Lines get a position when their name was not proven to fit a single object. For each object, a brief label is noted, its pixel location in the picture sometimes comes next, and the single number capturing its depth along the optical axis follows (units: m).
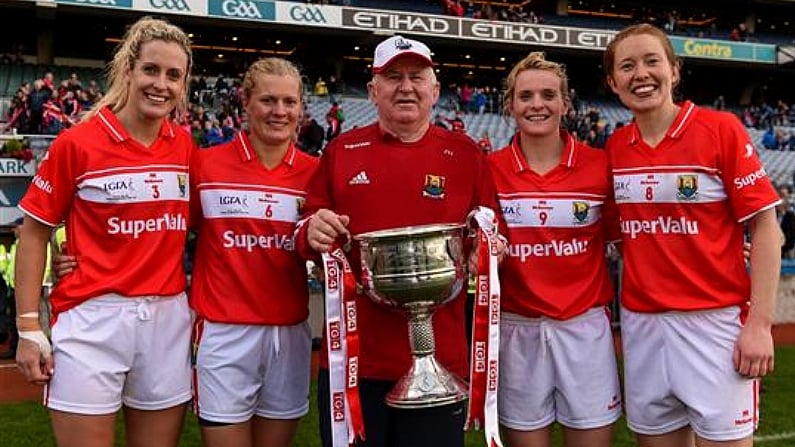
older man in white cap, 2.68
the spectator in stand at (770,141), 26.33
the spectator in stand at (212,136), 14.36
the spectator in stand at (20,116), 15.13
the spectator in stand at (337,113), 18.98
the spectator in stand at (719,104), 32.38
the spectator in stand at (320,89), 23.62
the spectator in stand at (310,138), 14.65
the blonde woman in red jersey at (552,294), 3.06
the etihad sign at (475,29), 27.67
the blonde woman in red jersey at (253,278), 3.04
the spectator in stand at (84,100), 16.14
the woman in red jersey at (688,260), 2.81
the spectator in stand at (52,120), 14.68
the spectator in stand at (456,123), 17.84
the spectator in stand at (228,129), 15.30
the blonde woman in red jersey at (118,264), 2.78
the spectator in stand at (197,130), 14.30
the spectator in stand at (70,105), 15.40
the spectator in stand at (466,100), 26.08
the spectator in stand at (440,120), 20.14
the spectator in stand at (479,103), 25.73
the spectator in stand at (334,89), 25.18
